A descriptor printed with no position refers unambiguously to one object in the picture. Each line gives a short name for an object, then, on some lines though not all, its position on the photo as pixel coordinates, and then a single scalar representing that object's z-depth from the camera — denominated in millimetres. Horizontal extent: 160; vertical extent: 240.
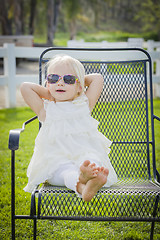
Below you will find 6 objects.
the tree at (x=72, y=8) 29062
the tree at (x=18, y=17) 22000
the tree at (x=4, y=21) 24609
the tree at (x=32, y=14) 28275
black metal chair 2014
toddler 2230
